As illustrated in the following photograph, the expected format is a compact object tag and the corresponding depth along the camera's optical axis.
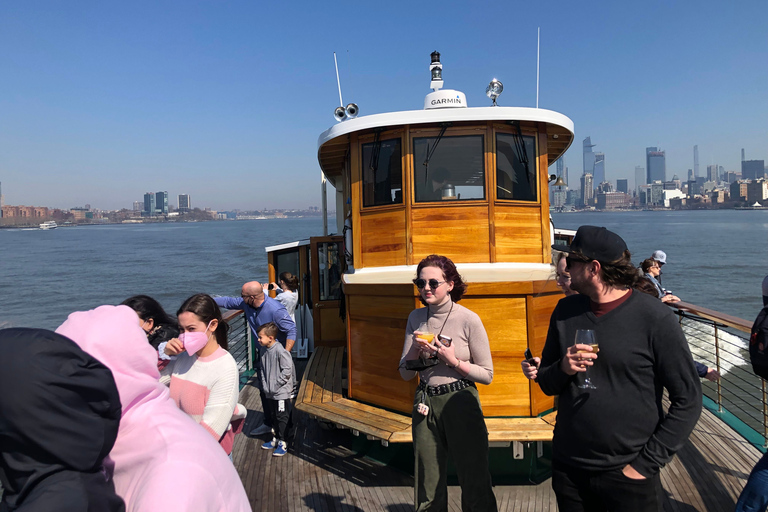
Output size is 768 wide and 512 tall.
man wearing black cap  2.08
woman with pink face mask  2.63
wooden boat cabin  4.42
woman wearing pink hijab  1.18
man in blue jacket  5.36
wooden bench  4.03
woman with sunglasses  3.06
